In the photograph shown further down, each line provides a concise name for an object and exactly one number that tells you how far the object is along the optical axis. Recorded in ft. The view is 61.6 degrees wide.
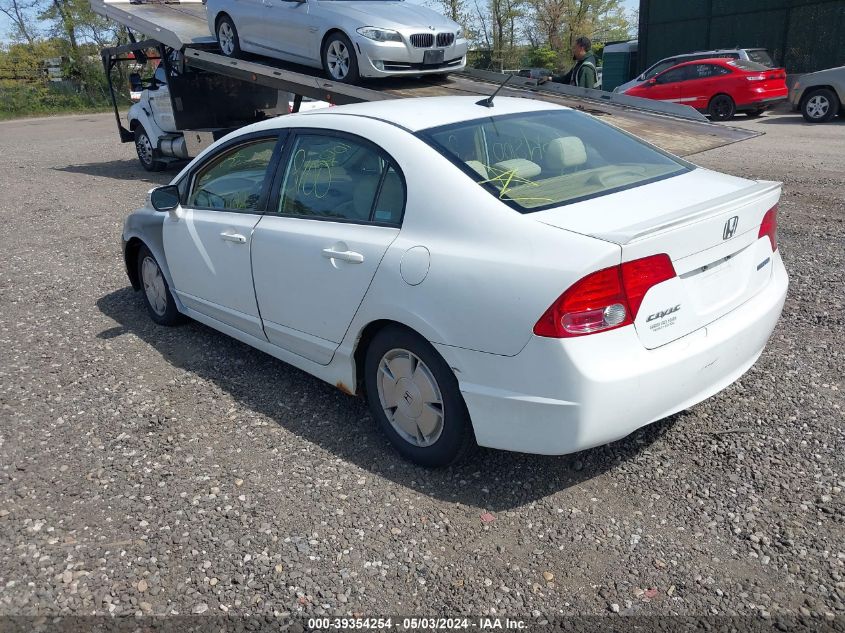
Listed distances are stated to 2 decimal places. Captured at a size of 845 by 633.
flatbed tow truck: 27.04
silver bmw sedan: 30.04
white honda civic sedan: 8.90
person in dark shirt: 30.73
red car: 55.31
